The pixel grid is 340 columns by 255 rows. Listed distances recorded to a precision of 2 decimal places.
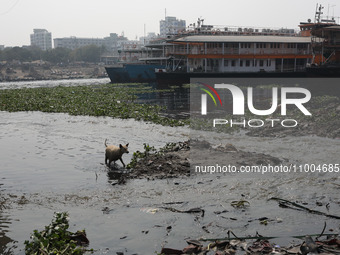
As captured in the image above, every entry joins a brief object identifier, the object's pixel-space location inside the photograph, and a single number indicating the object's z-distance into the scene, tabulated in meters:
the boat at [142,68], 64.50
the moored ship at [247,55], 54.28
